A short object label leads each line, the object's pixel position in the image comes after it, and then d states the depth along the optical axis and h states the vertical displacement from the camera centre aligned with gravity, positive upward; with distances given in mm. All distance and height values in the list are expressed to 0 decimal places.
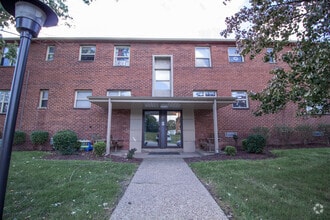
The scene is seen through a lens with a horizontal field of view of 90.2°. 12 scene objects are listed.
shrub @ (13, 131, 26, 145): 9406 -268
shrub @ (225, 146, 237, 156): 7574 -735
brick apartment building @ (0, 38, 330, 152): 10172 +3032
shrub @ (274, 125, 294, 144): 9977 +200
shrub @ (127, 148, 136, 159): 7286 -915
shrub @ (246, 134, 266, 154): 7891 -384
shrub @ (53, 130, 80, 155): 7773 -440
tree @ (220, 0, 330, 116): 3600 +2482
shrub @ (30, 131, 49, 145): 9367 -205
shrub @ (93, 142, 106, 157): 7445 -677
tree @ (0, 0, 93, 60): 6834 +5020
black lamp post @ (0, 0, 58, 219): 1988 +1299
